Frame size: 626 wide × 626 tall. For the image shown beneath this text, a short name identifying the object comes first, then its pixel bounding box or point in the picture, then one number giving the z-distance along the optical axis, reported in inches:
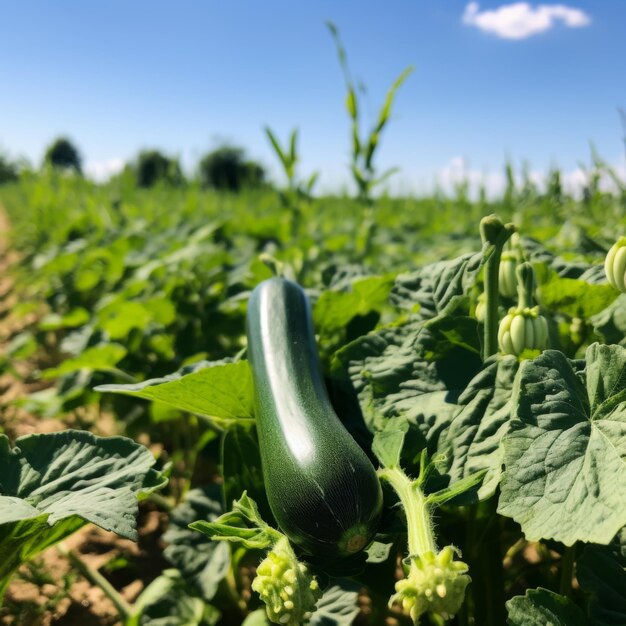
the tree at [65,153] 2270.5
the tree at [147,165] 2028.8
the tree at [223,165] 1888.5
